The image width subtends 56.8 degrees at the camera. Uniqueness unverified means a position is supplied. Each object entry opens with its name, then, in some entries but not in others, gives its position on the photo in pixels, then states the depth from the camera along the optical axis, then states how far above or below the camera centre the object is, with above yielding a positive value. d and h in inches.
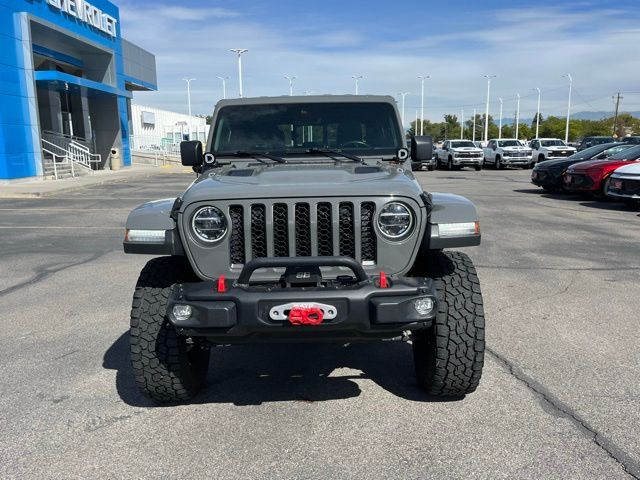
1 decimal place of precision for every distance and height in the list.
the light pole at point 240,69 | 1750.0 +180.0
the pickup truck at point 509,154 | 1209.4 -50.3
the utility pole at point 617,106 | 3465.8 +131.0
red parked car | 562.6 -41.5
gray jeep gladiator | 113.0 -30.1
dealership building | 843.4 +78.1
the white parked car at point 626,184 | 492.1 -46.4
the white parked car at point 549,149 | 1200.8 -40.8
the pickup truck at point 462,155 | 1211.2 -51.9
